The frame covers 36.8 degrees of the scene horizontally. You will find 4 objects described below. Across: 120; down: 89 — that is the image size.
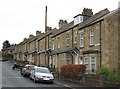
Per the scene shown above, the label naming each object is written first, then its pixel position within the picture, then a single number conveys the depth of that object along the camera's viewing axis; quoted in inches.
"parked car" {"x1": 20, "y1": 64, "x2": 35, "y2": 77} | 851.8
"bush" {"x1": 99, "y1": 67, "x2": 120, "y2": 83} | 534.8
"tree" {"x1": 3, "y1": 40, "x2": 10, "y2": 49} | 3956.7
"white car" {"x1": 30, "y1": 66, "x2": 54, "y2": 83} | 663.1
